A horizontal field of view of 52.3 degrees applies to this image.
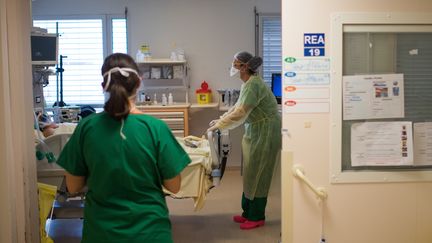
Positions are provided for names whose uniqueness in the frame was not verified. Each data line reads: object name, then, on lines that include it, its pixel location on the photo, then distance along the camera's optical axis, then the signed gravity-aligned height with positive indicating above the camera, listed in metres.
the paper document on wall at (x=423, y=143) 2.41 -0.30
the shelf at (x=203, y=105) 5.73 -0.20
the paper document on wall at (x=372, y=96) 2.35 -0.04
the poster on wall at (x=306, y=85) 2.31 +0.02
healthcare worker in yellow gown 3.70 -0.35
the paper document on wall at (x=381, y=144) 2.39 -0.30
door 2.31 -0.33
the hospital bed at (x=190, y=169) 3.16 -0.57
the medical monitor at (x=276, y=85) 5.59 +0.06
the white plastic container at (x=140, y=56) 5.72 +0.45
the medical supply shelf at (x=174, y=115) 5.54 -0.31
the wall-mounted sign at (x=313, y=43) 2.31 +0.24
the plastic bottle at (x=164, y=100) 5.81 -0.12
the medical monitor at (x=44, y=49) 4.19 +0.41
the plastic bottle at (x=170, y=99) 5.80 -0.12
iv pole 5.46 +0.05
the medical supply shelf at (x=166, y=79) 5.92 +0.16
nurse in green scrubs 1.66 -0.27
